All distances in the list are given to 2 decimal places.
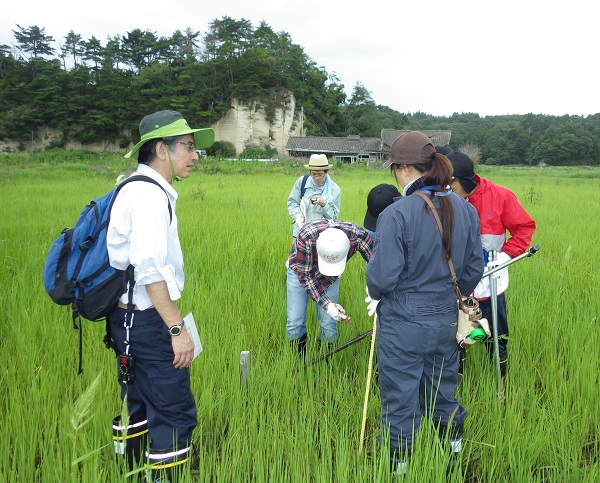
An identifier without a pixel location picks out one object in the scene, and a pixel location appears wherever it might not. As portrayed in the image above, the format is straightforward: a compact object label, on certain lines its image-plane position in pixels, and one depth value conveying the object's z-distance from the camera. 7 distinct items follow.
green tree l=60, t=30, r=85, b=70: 42.78
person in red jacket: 2.58
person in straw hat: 4.27
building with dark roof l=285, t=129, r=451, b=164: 40.28
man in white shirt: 1.53
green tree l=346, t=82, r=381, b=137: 49.19
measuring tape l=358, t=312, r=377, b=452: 1.81
